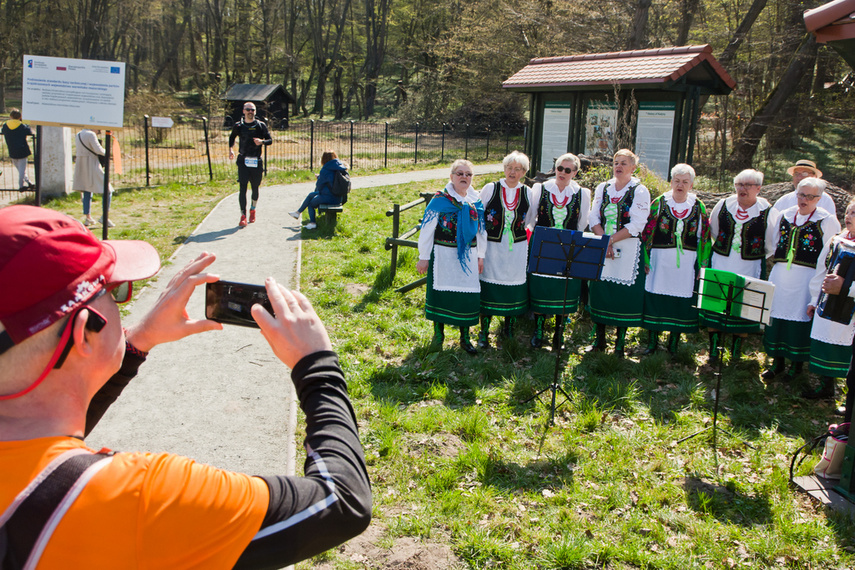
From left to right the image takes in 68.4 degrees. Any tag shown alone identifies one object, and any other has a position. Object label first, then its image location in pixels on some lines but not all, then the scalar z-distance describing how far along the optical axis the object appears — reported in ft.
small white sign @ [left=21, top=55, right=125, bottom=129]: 23.39
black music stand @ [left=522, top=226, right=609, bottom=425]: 17.35
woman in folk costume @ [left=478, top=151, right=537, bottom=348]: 21.70
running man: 35.22
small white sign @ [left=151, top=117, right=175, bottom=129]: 50.11
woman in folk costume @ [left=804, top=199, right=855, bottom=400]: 18.40
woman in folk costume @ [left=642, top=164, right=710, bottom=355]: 21.02
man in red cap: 3.64
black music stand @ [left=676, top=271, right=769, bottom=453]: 15.90
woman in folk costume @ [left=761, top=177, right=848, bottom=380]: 19.04
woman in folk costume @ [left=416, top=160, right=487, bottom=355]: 20.49
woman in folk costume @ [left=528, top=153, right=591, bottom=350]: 21.65
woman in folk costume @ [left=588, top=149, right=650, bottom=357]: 20.95
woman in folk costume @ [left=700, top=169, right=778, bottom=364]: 20.39
